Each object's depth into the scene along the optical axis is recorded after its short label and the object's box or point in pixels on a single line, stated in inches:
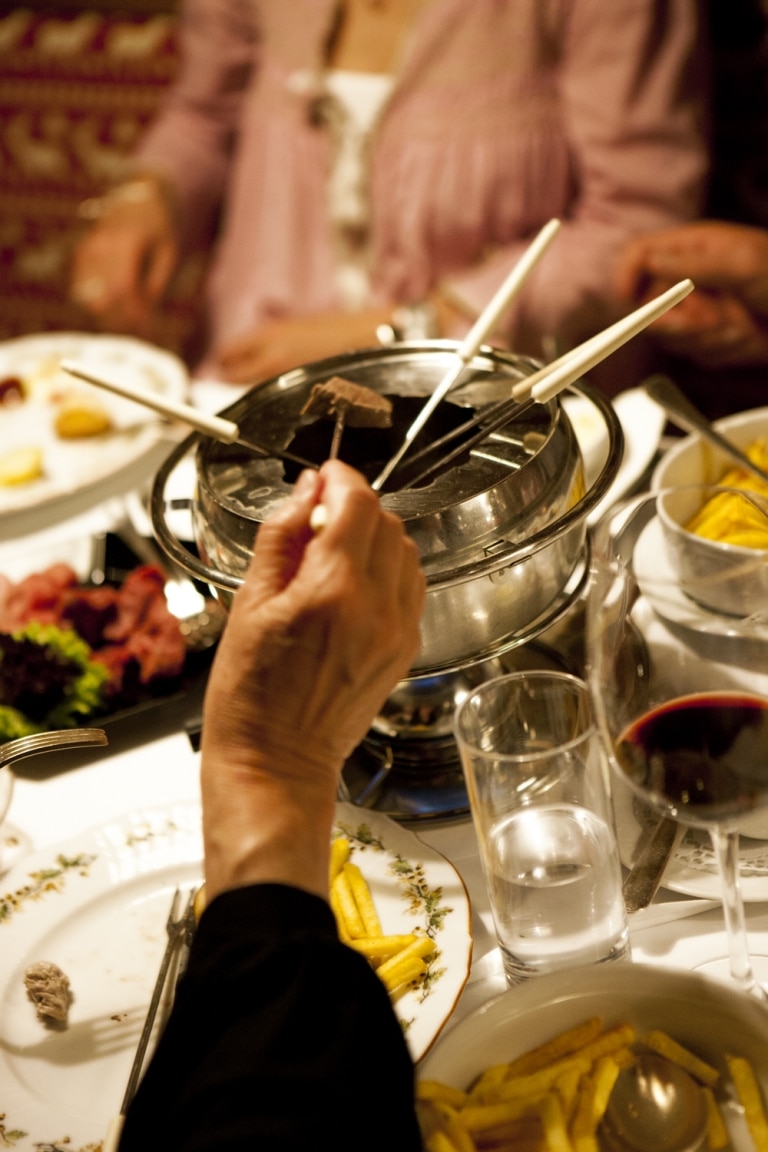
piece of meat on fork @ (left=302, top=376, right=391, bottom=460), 36.2
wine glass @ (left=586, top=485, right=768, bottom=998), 23.9
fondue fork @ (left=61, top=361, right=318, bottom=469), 33.1
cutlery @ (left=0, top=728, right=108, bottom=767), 32.1
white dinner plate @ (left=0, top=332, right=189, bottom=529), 66.8
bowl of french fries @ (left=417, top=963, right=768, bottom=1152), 23.0
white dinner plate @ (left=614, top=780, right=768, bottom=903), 30.8
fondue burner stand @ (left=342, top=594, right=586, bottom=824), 38.0
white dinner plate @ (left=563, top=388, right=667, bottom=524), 51.8
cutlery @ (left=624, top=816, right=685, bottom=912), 30.9
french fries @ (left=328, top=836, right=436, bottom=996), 29.6
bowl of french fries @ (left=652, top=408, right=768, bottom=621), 28.3
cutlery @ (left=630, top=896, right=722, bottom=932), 31.0
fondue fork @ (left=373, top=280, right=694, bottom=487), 31.4
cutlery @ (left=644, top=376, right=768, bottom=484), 46.4
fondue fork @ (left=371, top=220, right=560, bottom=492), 35.4
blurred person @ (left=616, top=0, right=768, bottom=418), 78.2
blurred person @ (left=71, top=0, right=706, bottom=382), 83.8
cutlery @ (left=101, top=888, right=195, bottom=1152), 27.3
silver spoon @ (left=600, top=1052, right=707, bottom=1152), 23.1
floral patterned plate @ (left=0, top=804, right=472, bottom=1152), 29.0
